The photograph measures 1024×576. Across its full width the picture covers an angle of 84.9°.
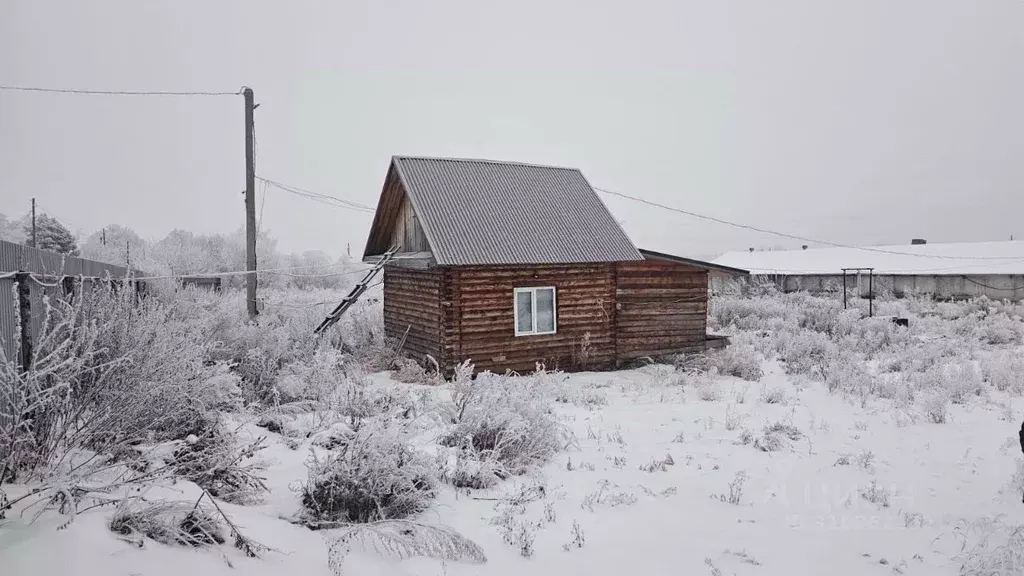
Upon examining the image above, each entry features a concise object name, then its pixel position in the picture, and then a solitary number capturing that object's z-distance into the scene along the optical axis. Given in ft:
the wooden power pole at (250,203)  45.21
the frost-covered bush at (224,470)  15.49
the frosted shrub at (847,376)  36.50
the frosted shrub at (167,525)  11.93
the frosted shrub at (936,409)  29.19
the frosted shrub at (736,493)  19.18
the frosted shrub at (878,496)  19.16
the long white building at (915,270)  94.08
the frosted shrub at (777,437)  25.13
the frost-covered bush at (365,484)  16.07
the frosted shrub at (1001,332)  55.88
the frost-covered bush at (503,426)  21.83
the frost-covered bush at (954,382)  34.40
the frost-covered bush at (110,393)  13.21
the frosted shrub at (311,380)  28.35
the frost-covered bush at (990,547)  13.85
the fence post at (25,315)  15.58
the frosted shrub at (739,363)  42.55
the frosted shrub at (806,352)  43.47
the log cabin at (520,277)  41.16
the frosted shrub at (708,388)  34.88
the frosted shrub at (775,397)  33.91
